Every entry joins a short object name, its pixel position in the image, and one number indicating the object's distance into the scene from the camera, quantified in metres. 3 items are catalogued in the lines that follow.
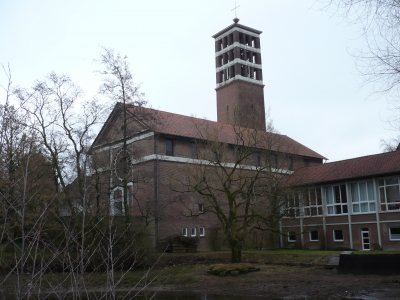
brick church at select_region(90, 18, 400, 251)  32.94
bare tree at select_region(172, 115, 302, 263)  29.12
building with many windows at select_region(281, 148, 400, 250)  34.33
